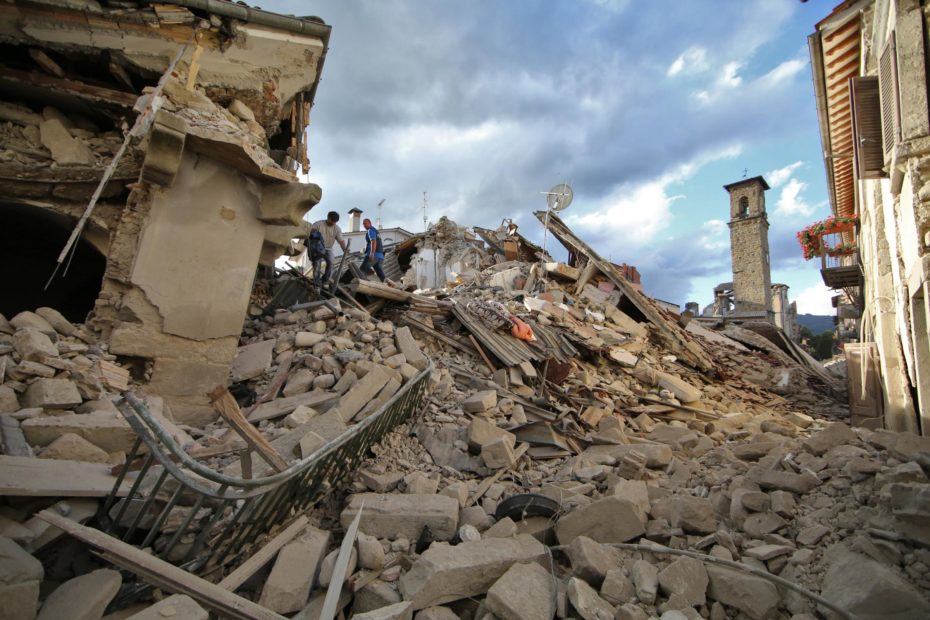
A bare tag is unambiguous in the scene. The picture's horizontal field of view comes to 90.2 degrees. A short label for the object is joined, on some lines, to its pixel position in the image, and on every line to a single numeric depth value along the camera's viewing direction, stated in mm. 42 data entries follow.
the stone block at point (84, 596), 2115
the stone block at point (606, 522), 3342
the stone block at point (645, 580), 2707
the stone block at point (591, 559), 2928
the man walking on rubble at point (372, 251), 10758
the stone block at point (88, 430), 3297
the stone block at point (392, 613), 2535
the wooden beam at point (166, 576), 2412
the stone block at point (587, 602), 2598
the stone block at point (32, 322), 4449
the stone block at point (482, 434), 5145
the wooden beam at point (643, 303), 10875
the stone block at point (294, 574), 2788
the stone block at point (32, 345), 4023
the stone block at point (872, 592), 2174
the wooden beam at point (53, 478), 2553
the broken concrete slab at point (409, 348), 6239
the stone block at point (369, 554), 3172
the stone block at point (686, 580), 2680
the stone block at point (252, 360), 5904
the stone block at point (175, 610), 2117
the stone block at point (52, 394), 3688
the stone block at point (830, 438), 4000
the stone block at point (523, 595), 2646
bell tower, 25766
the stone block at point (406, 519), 3551
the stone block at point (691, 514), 3260
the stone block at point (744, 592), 2553
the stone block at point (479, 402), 5988
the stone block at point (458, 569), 2830
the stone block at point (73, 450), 3201
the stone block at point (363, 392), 4840
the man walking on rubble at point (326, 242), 8602
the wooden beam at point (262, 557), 2827
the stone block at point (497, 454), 4914
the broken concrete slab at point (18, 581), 1937
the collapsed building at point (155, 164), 5152
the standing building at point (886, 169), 4555
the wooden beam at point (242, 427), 2769
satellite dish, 13578
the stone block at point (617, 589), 2762
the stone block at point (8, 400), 3494
